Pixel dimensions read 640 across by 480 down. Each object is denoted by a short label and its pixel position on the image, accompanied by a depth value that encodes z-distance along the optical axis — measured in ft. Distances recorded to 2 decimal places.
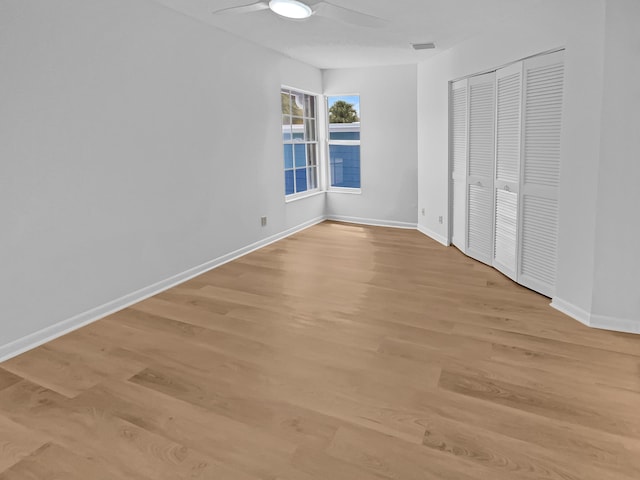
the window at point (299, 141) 21.02
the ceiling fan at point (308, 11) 11.21
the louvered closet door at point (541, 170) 11.80
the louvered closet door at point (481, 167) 15.10
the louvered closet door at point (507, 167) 13.37
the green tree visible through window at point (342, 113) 24.22
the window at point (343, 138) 23.71
